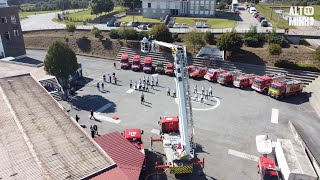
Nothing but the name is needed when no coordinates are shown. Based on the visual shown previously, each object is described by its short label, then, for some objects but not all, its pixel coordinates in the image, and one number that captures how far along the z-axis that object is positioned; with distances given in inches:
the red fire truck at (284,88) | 1293.1
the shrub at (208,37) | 1854.1
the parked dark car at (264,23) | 2303.5
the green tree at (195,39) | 1734.7
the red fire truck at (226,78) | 1466.5
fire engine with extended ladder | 683.4
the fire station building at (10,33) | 1744.6
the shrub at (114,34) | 2044.8
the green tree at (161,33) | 1808.6
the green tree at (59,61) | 1274.6
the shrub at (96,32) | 2063.2
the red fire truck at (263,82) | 1358.3
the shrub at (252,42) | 1769.2
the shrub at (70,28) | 2144.6
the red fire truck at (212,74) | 1514.5
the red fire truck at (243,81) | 1423.5
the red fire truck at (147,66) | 1659.7
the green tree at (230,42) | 1619.1
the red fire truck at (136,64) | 1693.8
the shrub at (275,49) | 1562.5
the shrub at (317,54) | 1438.2
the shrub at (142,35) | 1962.1
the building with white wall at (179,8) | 2770.7
